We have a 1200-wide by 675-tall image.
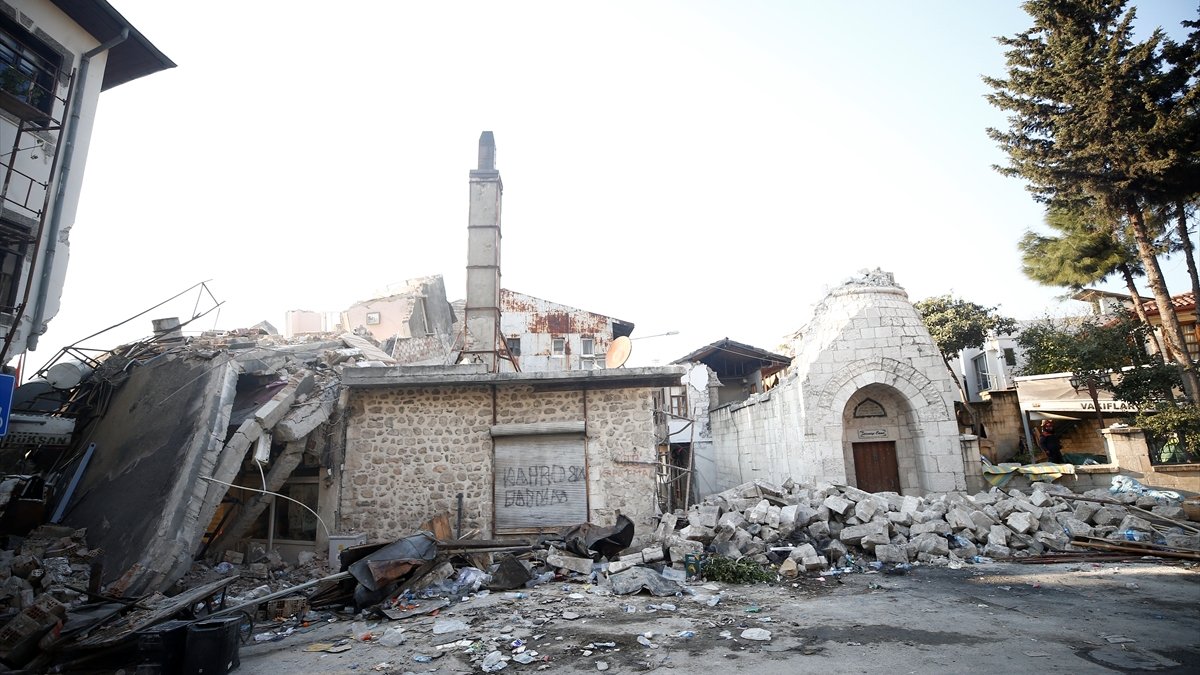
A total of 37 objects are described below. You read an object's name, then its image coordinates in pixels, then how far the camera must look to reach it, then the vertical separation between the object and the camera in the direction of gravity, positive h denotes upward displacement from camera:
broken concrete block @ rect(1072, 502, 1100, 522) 9.97 -1.18
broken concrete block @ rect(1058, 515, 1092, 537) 9.53 -1.40
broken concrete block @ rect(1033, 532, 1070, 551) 9.27 -1.56
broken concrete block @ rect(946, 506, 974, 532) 9.71 -1.25
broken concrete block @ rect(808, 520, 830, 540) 9.43 -1.32
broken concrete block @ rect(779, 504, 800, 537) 9.45 -1.15
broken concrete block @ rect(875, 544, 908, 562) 8.90 -1.64
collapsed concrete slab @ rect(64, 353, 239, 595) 6.90 +0.00
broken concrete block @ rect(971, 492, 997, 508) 10.84 -1.01
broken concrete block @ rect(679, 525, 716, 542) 8.98 -1.25
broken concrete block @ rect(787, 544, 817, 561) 8.59 -1.53
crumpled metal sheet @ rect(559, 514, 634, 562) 9.15 -1.35
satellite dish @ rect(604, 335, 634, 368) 12.18 +2.28
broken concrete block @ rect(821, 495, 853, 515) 9.77 -0.93
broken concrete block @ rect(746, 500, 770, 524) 9.55 -1.03
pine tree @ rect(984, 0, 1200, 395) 12.57 +7.50
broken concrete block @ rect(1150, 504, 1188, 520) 9.50 -1.18
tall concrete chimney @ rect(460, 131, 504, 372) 12.20 +4.28
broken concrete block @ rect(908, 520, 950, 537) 9.52 -1.34
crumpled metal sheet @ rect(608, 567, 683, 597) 7.28 -1.67
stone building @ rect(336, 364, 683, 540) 10.44 +0.20
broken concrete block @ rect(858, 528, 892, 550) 9.17 -1.47
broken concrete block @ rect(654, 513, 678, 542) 9.45 -1.21
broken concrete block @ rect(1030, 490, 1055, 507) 10.38 -0.98
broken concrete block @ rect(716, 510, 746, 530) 9.34 -1.11
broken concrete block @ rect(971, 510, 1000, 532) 9.76 -1.28
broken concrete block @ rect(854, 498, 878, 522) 9.66 -1.02
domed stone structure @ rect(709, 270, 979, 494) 12.38 +1.09
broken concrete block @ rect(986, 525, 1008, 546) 9.38 -1.48
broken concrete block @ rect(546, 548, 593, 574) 8.51 -1.58
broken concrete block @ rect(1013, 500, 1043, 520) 9.91 -1.11
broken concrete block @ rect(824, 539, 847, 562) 8.86 -1.58
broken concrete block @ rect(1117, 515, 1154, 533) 9.29 -1.36
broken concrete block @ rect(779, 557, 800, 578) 8.29 -1.71
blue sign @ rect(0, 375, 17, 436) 4.81 +0.67
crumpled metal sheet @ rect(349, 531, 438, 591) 7.08 -1.28
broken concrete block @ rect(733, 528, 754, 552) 8.88 -1.36
